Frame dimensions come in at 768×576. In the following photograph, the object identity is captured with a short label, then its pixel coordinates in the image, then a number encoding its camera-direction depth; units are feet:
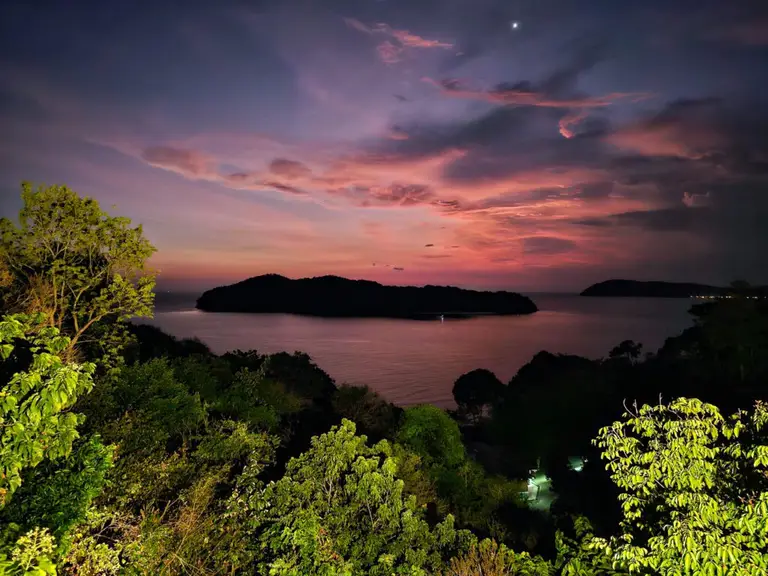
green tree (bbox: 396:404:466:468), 73.36
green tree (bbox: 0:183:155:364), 40.11
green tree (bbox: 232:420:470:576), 25.18
